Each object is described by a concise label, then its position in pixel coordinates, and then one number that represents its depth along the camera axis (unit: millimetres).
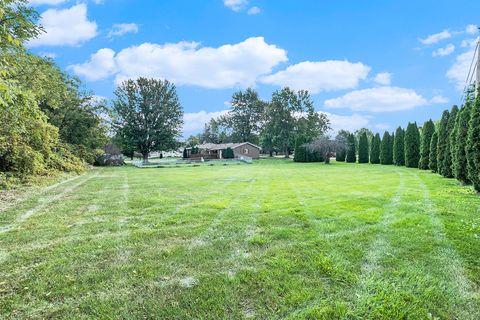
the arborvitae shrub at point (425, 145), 18828
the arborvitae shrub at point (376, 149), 30109
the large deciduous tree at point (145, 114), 33625
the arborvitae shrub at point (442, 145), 13945
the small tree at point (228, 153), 42156
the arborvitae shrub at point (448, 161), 12777
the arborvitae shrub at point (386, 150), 27964
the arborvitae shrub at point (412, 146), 22250
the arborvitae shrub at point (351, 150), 33344
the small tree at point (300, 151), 34697
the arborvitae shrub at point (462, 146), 10281
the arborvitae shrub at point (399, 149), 25141
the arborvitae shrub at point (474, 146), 8117
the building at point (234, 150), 43934
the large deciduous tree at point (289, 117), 40375
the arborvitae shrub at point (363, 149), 31812
